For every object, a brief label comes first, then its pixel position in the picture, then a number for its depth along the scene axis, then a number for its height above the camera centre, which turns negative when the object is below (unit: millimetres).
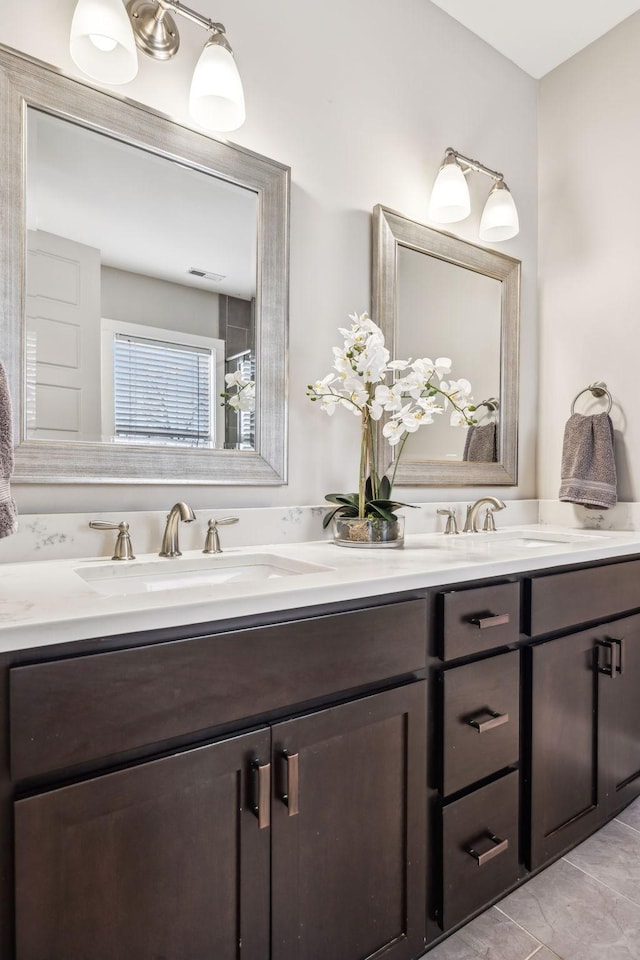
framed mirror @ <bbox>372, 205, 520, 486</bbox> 1812 +486
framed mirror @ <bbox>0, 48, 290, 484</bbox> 1211 +412
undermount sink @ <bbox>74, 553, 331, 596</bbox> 1141 -229
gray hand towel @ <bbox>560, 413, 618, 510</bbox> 1988 +14
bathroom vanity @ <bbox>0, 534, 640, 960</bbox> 725 -473
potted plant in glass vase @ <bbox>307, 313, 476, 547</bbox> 1504 +169
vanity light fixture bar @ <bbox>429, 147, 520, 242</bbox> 1866 +904
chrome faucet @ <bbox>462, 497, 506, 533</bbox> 1854 -141
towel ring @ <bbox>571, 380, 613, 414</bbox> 2100 +295
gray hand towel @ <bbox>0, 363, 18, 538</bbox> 892 -4
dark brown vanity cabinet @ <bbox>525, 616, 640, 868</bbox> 1358 -681
